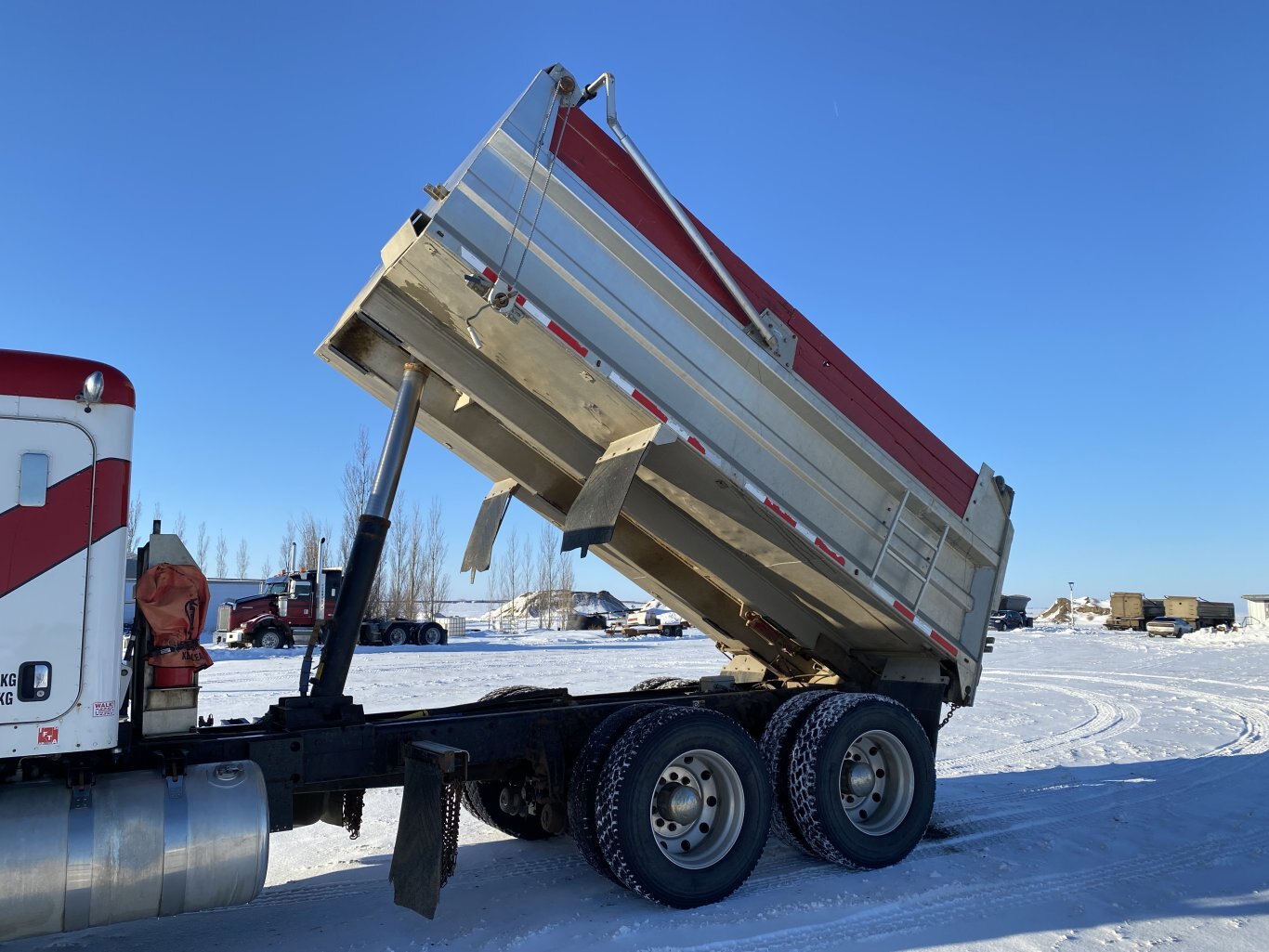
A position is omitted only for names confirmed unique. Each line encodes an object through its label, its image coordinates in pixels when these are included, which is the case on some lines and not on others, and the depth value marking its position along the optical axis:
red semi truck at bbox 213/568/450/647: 27.16
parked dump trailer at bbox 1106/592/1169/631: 49.38
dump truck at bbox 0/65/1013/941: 3.76
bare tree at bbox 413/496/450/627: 46.16
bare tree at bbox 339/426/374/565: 32.68
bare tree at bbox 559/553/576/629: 50.53
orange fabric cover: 4.32
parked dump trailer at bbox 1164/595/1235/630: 51.34
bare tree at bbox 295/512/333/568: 44.94
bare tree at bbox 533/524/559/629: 53.65
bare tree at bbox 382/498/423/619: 43.19
